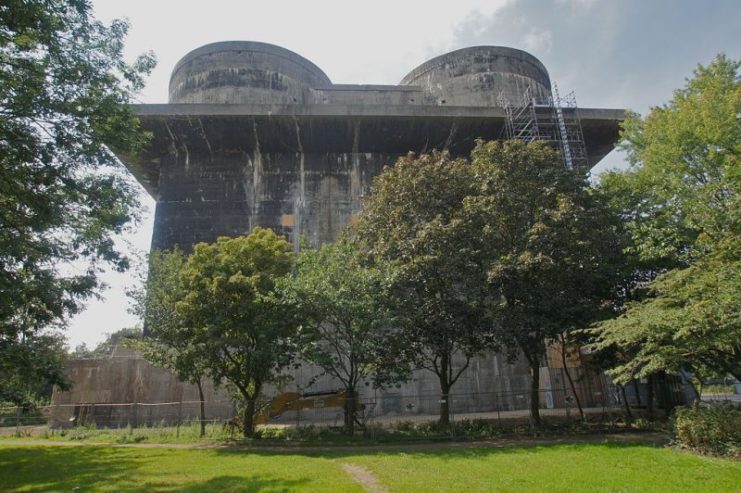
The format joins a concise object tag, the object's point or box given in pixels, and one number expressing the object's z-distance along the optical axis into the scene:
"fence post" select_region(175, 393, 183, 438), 18.20
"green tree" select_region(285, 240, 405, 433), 15.70
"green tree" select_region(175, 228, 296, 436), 16.05
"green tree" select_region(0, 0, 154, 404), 11.16
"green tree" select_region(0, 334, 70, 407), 11.86
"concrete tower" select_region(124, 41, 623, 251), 30.28
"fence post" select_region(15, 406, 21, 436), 20.33
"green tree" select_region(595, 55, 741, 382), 11.51
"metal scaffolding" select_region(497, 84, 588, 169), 28.70
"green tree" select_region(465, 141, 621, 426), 16.25
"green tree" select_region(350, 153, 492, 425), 16.84
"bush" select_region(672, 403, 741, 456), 11.26
